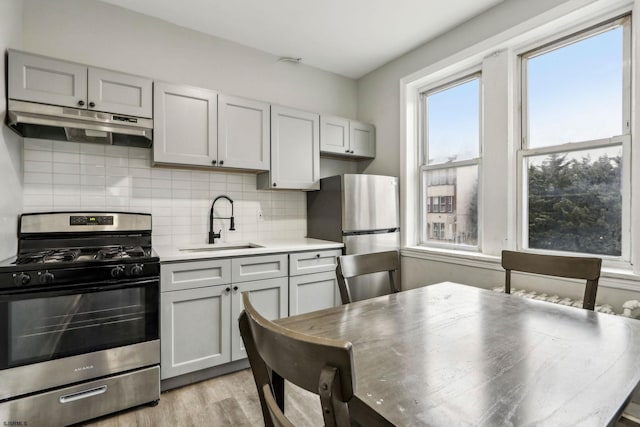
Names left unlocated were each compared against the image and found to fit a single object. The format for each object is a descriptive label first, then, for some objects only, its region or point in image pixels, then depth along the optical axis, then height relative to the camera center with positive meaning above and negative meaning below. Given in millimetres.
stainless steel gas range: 1586 -655
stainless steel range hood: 1846 +572
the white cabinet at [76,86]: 1855 +831
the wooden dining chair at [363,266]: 1554 -288
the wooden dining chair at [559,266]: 1438 -275
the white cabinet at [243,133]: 2551 +689
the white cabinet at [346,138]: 3158 +814
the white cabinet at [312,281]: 2543 -583
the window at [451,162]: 2768 +488
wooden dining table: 664 -421
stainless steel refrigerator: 2814 +2
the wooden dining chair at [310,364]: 500 -271
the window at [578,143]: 1938 +475
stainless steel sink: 2565 -294
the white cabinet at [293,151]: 2824 +591
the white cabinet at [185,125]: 2287 +683
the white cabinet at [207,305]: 2031 -654
